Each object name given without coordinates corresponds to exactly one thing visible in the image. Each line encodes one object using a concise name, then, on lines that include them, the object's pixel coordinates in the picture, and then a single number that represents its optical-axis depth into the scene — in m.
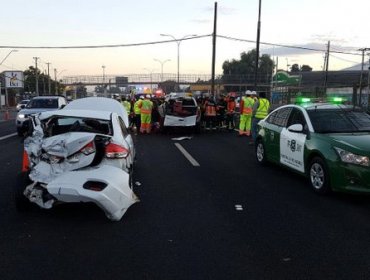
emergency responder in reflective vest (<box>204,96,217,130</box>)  20.41
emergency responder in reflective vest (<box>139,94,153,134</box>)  19.62
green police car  6.97
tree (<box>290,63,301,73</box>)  154.77
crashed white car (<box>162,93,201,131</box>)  18.94
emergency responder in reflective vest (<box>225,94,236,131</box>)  21.31
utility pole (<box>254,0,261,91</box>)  25.66
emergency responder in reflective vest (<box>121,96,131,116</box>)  22.27
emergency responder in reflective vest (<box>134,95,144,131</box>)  20.35
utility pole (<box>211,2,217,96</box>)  32.37
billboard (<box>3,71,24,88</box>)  88.44
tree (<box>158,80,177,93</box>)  98.79
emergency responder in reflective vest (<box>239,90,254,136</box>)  17.73
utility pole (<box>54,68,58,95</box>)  123.91
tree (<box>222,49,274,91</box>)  129.62
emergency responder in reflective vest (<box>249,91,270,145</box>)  14.94
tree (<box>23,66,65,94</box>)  115.00
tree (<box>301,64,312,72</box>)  158.56
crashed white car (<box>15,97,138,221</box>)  5.80
